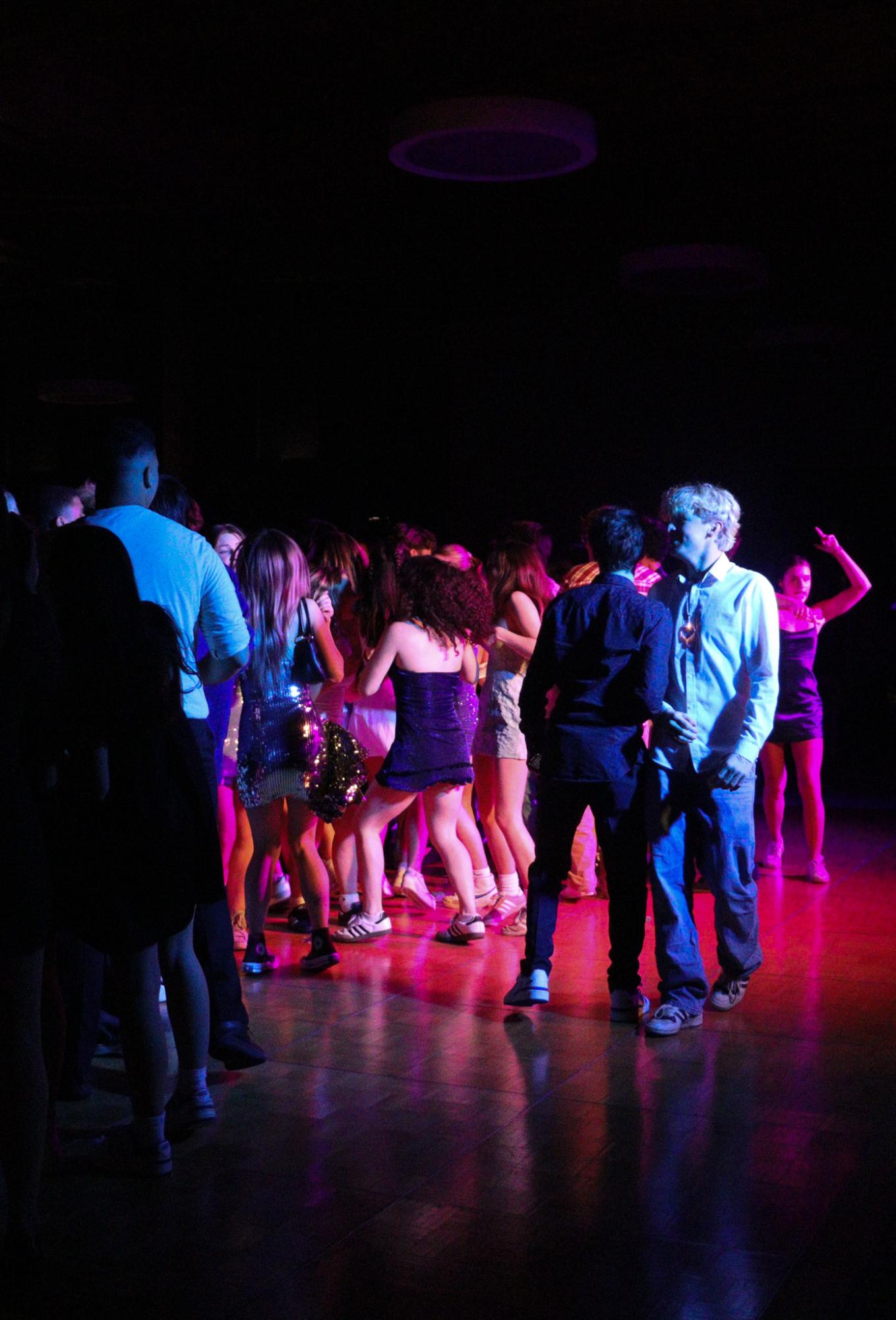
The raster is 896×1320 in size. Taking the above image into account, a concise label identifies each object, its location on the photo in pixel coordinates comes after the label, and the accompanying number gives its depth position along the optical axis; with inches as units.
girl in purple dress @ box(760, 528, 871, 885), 267.1
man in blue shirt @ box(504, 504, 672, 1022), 163.8
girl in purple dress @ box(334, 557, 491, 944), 206.8
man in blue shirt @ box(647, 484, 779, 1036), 162.6
